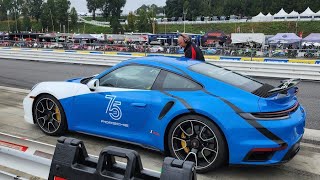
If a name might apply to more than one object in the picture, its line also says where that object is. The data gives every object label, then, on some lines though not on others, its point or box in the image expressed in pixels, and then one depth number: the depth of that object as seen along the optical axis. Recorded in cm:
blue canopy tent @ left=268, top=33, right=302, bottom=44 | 3188
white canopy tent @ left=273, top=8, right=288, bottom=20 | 6840
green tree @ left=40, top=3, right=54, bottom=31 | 9626
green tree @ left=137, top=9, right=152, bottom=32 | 7893
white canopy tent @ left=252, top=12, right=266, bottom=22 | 7275
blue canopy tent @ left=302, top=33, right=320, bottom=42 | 3311
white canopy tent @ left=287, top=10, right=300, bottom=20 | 6844
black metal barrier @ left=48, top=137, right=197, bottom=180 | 189
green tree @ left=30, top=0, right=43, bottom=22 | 11263
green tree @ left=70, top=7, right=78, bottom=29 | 9698
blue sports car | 302
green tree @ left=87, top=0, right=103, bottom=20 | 11106
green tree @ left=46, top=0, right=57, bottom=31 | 9639
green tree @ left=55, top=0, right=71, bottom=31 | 9850
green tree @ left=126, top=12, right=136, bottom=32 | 8236
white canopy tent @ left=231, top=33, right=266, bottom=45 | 3466
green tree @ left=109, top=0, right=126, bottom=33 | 10978
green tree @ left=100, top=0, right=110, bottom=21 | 11067
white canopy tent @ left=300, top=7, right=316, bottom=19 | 6784
